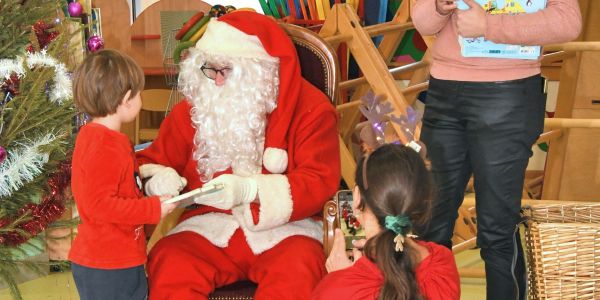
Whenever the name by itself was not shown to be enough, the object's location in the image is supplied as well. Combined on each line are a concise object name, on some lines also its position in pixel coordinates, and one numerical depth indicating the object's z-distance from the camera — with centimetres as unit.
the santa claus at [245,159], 354
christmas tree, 385
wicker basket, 343
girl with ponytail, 299
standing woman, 334
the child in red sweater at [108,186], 329
